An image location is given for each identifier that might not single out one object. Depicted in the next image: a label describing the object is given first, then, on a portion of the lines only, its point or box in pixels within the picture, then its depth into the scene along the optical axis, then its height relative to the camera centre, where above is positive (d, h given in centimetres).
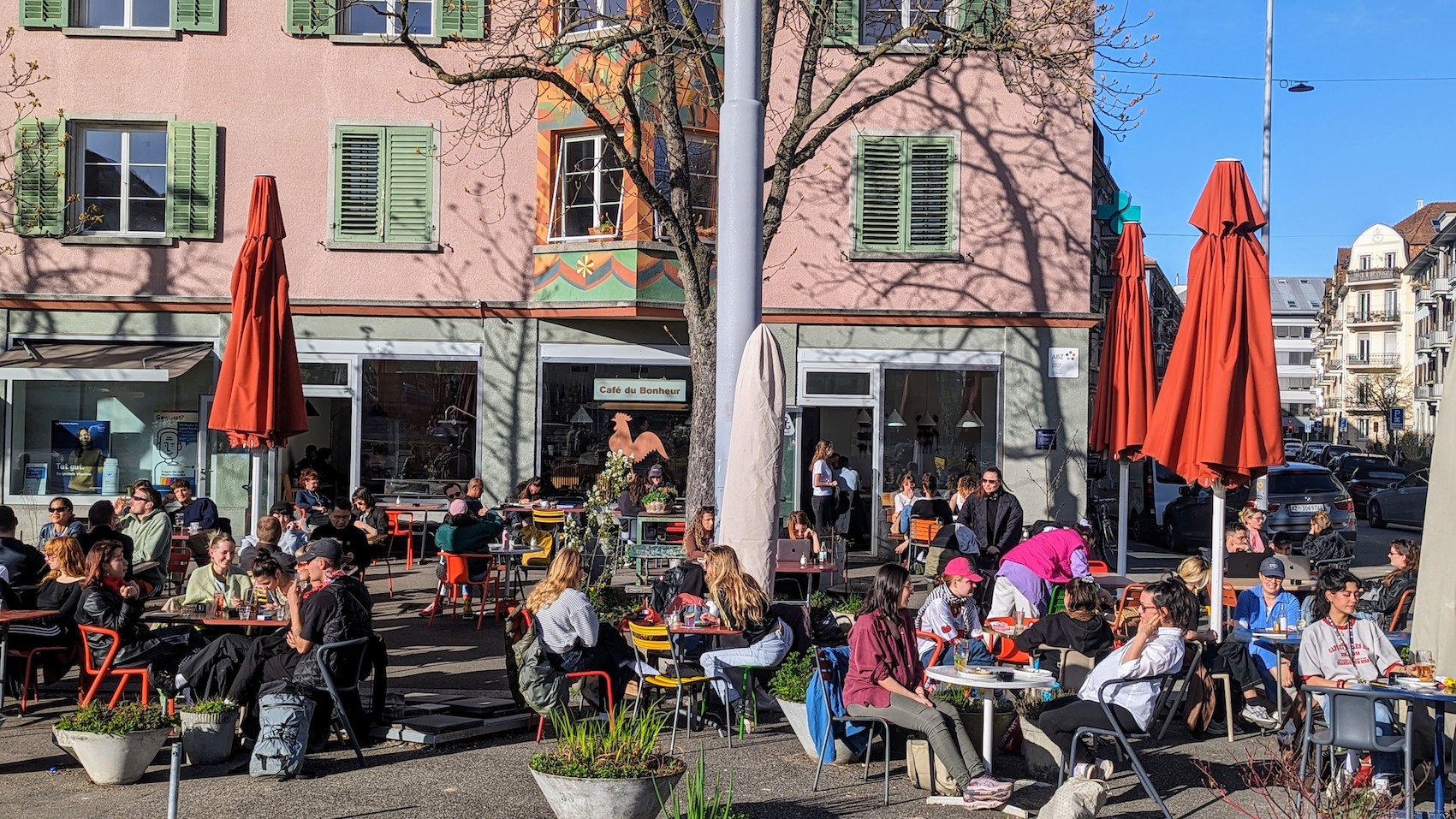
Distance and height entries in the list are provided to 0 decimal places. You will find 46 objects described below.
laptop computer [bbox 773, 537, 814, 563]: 1454 -108
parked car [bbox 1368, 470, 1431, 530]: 3409 -128
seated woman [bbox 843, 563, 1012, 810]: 836 -136
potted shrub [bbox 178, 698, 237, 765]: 888 -179
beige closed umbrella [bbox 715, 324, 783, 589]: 1006 -13
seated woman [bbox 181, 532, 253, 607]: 1138 -116
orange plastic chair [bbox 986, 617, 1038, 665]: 1116 -159
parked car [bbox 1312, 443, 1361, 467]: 5473 -23
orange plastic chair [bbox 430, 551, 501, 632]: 1480 -140
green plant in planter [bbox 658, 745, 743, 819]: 610 -151
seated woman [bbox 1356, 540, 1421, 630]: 1262 -114
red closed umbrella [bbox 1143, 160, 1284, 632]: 1136 +61
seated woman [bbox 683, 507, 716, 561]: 1325 -88
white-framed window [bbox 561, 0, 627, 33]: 1493 +478
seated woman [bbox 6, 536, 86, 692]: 1044 -123
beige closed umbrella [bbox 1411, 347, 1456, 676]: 782 -64
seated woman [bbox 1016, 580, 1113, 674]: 1036 -129
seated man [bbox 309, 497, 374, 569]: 1427 -99
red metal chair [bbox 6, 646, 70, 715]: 1041 -162
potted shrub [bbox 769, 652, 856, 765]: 916 -160
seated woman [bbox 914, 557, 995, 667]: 1052 -127
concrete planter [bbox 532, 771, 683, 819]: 690 -166
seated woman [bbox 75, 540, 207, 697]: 986 -140
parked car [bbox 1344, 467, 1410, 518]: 3975 -90
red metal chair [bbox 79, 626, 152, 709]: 967 -160
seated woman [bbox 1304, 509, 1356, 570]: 1717 -112
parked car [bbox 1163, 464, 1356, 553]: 2517 -100
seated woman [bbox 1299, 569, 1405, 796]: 914 -120
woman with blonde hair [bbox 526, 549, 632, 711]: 961 -122
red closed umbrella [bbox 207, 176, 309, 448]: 1298 +67
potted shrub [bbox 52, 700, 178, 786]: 834 -175
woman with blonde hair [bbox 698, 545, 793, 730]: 981 -122
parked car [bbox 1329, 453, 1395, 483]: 4281 -43
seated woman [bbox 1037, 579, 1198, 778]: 852 -132
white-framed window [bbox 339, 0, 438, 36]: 2142 +586
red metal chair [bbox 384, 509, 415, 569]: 1897 -128
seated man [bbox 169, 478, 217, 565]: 1636 -102
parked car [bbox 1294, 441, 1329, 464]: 5584 -21
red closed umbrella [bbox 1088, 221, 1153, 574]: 1527 +76
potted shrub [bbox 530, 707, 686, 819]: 691 -157
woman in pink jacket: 1262 -105
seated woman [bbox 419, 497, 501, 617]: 1483 -104
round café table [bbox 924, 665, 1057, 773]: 830 -133
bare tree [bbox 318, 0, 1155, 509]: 1470 +387
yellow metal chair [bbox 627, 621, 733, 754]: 987 -156
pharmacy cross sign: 2812 +517
